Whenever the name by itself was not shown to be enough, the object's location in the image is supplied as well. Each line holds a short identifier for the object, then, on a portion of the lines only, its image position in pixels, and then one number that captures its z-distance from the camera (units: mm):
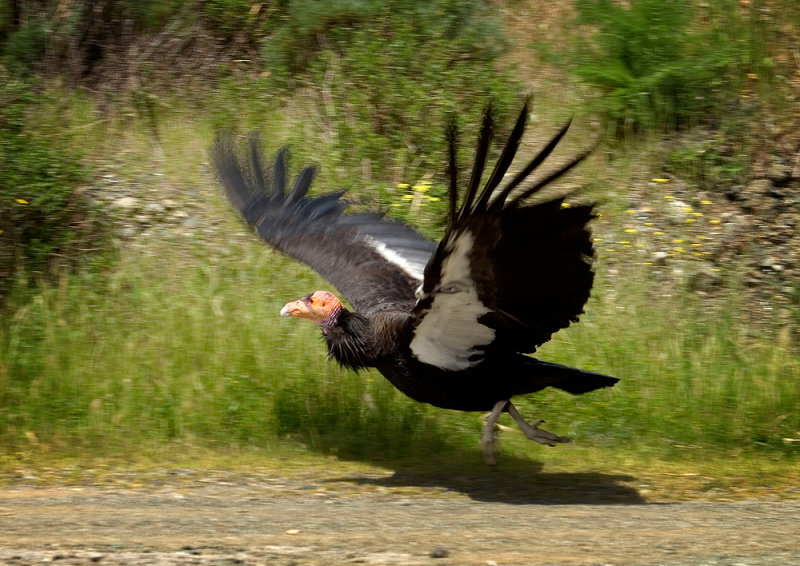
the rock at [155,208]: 16531
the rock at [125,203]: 16453
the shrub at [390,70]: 17375
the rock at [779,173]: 16656
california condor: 8961
